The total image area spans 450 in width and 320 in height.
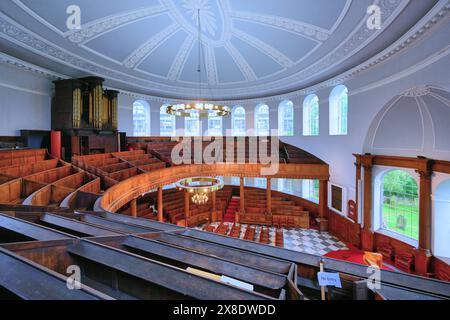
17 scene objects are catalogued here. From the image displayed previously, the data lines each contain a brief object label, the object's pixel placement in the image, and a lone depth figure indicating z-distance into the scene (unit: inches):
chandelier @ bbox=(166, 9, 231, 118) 260.7
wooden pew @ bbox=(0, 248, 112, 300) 33.6
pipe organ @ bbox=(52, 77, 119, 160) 339.9
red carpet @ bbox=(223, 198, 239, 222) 470.6
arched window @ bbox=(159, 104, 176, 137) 540.7
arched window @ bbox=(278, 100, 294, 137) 487.5
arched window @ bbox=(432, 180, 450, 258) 240.1
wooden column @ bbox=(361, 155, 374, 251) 306.7
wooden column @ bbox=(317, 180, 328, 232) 404.5
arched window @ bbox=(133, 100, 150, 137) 513.3
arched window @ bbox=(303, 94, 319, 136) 426.6
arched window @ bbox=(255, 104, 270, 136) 526.1
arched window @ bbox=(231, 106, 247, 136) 550.3
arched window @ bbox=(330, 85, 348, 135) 359.3
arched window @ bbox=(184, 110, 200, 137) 553.3
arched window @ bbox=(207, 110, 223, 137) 557.6
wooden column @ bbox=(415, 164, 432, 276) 246.7
